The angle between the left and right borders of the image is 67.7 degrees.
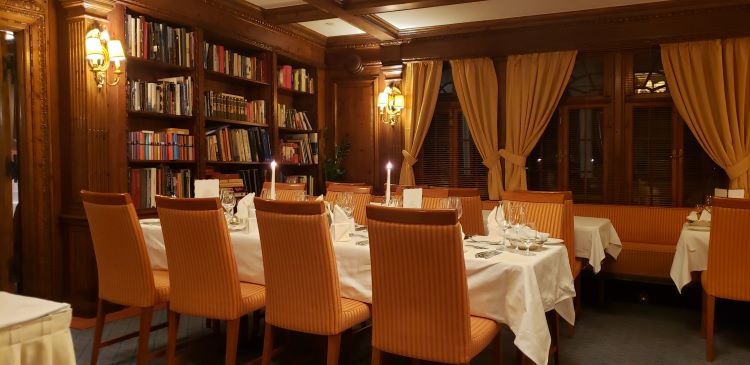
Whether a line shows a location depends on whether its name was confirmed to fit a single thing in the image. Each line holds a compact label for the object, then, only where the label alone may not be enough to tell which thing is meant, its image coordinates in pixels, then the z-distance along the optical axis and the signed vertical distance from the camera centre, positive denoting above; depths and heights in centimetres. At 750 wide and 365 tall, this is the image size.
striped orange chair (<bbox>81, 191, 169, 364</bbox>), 283 -47
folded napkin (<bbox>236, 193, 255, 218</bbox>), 350 -23
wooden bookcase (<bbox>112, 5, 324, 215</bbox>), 450 +68
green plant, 671 +8
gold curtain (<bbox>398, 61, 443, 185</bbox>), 641 +73
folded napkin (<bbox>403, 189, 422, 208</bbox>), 309 -17
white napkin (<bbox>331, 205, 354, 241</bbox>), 293 -30
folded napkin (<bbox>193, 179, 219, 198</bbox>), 360 -11
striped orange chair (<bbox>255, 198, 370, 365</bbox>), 240 -46
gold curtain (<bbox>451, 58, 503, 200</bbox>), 611 +67
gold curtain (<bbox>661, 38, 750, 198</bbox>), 507 +64
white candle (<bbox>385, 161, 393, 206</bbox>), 313 -16
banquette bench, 478 -65
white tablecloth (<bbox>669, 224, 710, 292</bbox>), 369 -61
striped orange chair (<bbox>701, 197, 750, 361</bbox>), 313 -52
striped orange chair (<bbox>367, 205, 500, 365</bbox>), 204 -46
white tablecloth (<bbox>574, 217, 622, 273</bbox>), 409 -57
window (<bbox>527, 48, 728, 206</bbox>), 543 +24
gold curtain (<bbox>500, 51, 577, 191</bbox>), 579 +71
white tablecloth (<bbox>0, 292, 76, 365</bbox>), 132 -39
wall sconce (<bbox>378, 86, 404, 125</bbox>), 638 +76
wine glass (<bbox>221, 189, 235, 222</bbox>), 354 -21
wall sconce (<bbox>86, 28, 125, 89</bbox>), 383 +83
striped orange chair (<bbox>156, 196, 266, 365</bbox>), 262 -47
